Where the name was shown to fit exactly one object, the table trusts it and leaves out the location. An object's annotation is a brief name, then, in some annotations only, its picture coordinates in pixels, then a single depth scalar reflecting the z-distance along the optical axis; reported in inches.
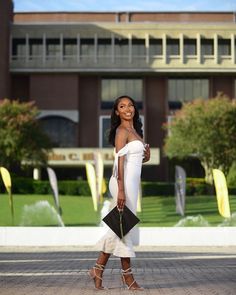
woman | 275.0
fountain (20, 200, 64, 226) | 1310.3
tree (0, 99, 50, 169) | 1878.7
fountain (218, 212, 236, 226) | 1218.4
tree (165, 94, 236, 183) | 1939.0
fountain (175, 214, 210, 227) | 1267.0
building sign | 2207.2
